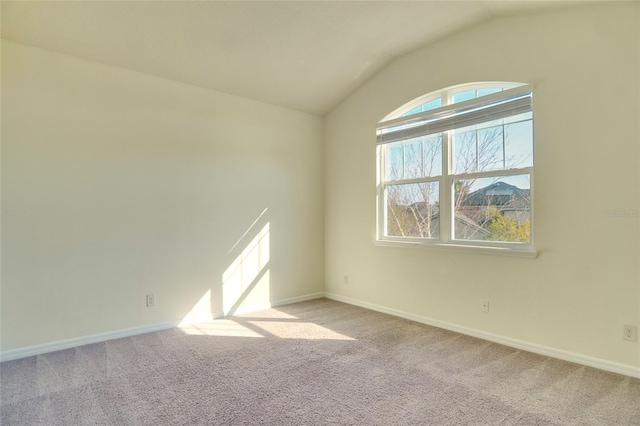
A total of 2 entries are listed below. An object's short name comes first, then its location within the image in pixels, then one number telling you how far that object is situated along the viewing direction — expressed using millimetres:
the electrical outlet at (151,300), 3229
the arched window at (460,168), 2926
